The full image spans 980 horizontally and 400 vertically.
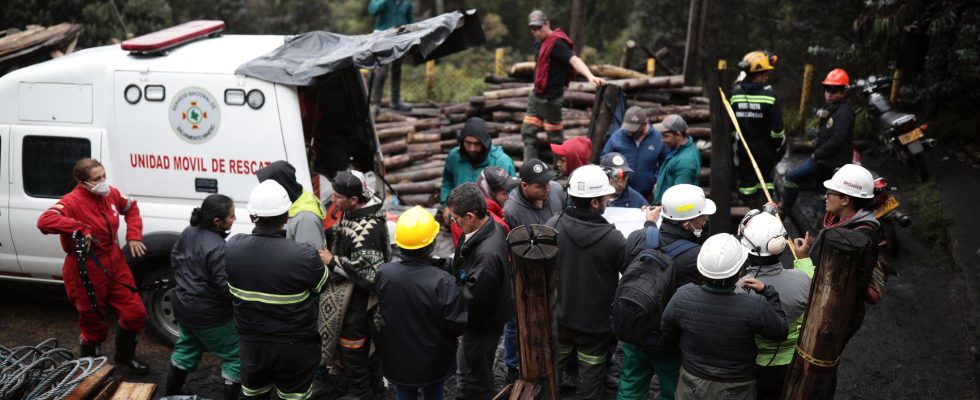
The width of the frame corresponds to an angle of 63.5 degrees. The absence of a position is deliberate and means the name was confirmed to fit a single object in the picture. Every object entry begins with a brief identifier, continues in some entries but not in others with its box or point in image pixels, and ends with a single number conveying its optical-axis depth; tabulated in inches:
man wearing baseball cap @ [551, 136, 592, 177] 308.5
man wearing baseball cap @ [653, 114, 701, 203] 286.0
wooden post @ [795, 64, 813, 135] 533.0
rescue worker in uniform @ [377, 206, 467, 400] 187.8
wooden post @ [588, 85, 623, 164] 342.3
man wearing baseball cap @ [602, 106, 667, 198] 301.9
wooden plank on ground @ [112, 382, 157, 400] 209.8
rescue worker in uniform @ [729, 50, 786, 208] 332.8
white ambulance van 251.4
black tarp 251.5
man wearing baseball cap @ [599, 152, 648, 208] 258.7
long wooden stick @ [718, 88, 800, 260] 288.5
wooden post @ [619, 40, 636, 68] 543.5
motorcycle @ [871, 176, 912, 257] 300.4
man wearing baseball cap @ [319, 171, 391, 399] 217.0
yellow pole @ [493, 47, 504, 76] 595.7
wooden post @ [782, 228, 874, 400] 163.0
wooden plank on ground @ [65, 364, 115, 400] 201.2
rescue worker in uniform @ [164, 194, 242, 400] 220.1
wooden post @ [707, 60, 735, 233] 290.4
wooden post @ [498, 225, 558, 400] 167.9
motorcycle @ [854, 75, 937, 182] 387.9
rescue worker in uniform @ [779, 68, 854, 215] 326.0
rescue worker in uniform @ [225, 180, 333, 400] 195.3
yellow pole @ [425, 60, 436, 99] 635.4
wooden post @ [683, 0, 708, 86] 465.7
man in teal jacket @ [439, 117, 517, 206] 274.8
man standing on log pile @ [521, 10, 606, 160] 339.9
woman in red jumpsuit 238.1
